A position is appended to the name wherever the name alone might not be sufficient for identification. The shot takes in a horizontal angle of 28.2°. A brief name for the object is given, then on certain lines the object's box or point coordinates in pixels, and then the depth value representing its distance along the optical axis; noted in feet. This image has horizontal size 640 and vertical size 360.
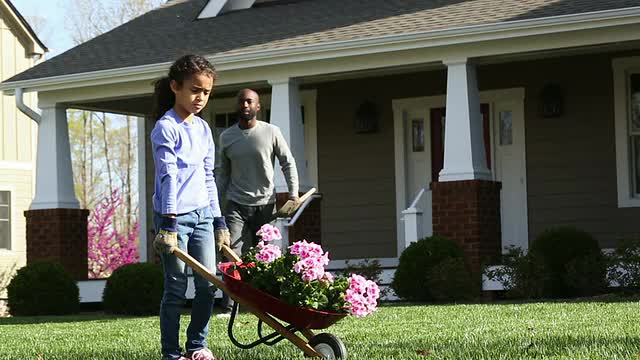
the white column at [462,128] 50.31
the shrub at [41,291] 53.47
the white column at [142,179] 68.44
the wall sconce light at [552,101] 56.24
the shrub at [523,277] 47.50
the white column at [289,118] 54.75
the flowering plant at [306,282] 22.03
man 36.60
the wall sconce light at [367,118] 61.05
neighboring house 85.87
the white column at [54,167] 59.88
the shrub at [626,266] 45.24
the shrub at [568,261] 46.52
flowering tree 108.99
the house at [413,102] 50.11
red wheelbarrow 22.00
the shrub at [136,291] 50.34
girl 22.67
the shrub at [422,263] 48.88
